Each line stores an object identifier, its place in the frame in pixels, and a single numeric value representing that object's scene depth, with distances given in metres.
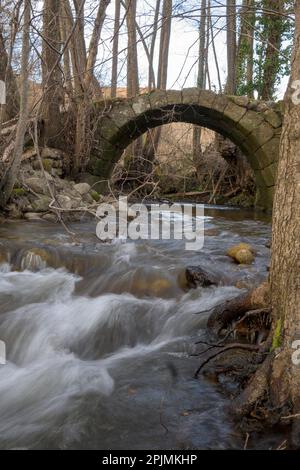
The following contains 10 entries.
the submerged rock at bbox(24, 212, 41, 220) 7.71
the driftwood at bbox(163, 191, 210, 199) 14.49
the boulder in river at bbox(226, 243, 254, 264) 5.57
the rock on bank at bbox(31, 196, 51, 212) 7.98
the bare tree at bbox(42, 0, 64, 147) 8.68
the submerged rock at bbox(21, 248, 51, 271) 5.53
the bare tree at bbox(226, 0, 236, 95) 14.36
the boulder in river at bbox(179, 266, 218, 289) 4.77
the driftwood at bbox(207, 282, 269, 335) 3.03
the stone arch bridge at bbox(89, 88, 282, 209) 10.61
